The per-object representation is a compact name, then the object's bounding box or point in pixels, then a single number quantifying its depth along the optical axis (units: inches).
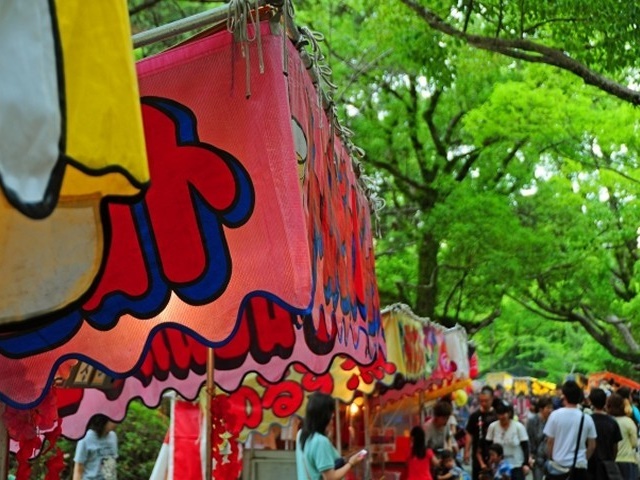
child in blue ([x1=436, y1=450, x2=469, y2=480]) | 463.8
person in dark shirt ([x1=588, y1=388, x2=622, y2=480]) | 385.1
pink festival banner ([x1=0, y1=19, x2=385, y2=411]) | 124.7
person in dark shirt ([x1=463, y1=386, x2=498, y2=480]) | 527.5
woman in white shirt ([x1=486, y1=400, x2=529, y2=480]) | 484.7
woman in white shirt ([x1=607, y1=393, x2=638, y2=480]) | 416.8
